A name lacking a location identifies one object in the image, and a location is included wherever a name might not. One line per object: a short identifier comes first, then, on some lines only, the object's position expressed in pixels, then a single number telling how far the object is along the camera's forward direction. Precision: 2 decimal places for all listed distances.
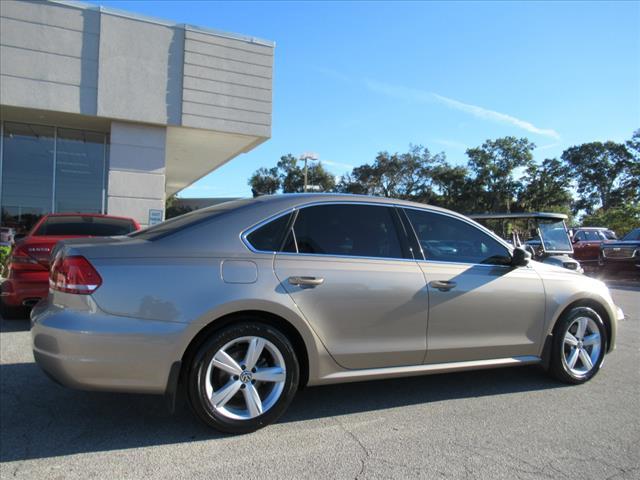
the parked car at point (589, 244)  16.95
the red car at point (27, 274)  5.61
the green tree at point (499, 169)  52.75
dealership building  12.55
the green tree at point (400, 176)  55.66
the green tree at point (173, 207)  44.17
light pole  25.11
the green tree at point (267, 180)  58.92
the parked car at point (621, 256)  14.29
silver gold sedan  2.88
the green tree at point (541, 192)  53.50
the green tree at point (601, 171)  59.84
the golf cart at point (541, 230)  8.97
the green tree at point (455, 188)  53.21
